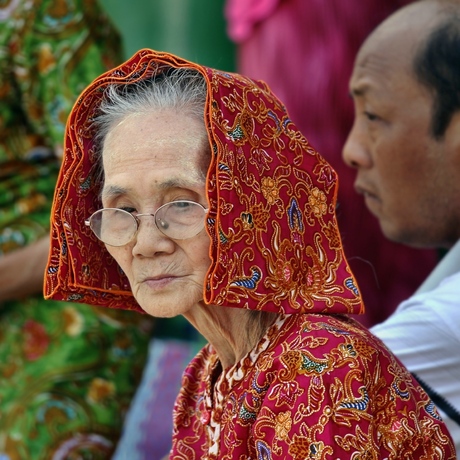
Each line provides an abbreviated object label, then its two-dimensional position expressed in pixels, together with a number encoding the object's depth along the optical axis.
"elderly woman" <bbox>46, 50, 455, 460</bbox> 5.08
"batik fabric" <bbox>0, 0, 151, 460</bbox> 5.65
